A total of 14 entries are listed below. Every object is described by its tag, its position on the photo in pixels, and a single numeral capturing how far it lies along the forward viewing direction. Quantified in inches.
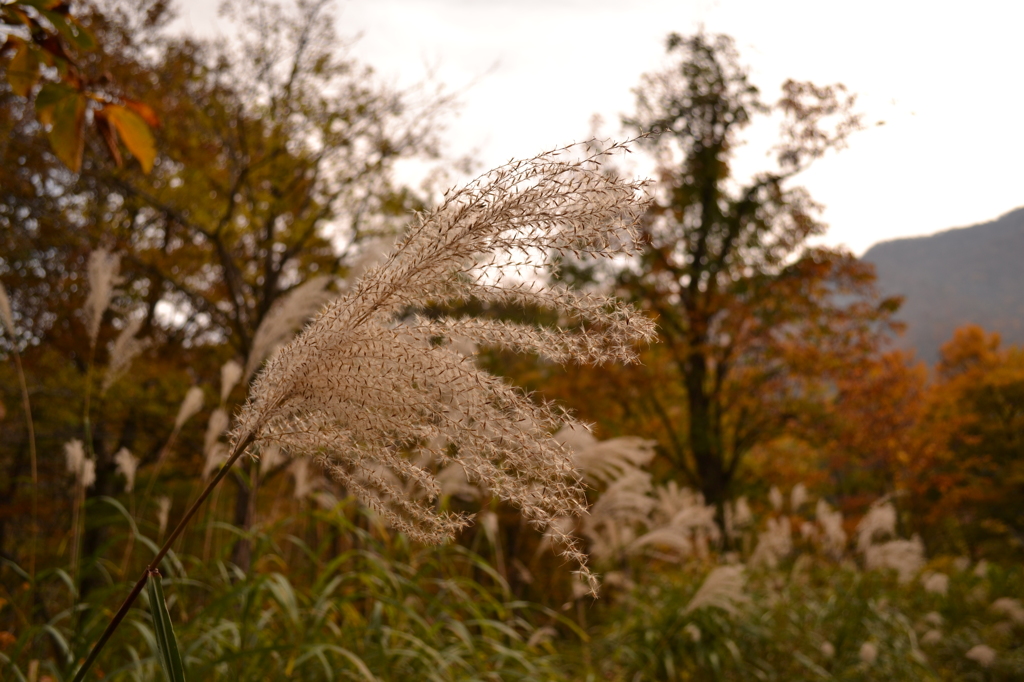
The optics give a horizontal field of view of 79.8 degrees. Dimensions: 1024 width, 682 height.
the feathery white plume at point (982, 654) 200.8
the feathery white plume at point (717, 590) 172.2
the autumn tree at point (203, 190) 357.4
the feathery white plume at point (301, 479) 163.7
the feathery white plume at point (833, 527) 315.0
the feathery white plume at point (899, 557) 265.9
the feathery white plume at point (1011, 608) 241.3
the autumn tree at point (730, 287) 515.5
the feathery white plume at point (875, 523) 285.0
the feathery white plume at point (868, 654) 189.5
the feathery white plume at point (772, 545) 299.3
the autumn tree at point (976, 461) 776.9
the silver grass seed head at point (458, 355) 40.2
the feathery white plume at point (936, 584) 279.9
